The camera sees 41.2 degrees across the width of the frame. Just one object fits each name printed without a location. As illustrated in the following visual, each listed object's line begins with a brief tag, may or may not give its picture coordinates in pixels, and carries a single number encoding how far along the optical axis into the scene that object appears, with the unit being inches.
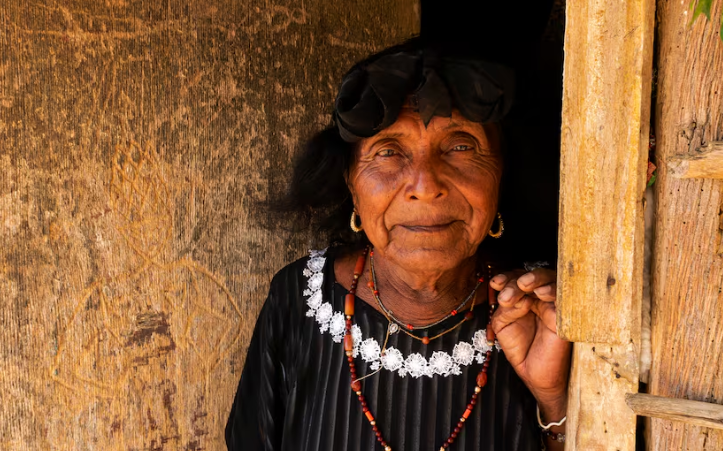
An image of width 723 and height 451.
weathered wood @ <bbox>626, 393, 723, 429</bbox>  23.2
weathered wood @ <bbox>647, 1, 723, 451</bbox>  23.5
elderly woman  29.5
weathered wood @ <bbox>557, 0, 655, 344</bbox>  23.9
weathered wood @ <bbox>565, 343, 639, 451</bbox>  25.0
